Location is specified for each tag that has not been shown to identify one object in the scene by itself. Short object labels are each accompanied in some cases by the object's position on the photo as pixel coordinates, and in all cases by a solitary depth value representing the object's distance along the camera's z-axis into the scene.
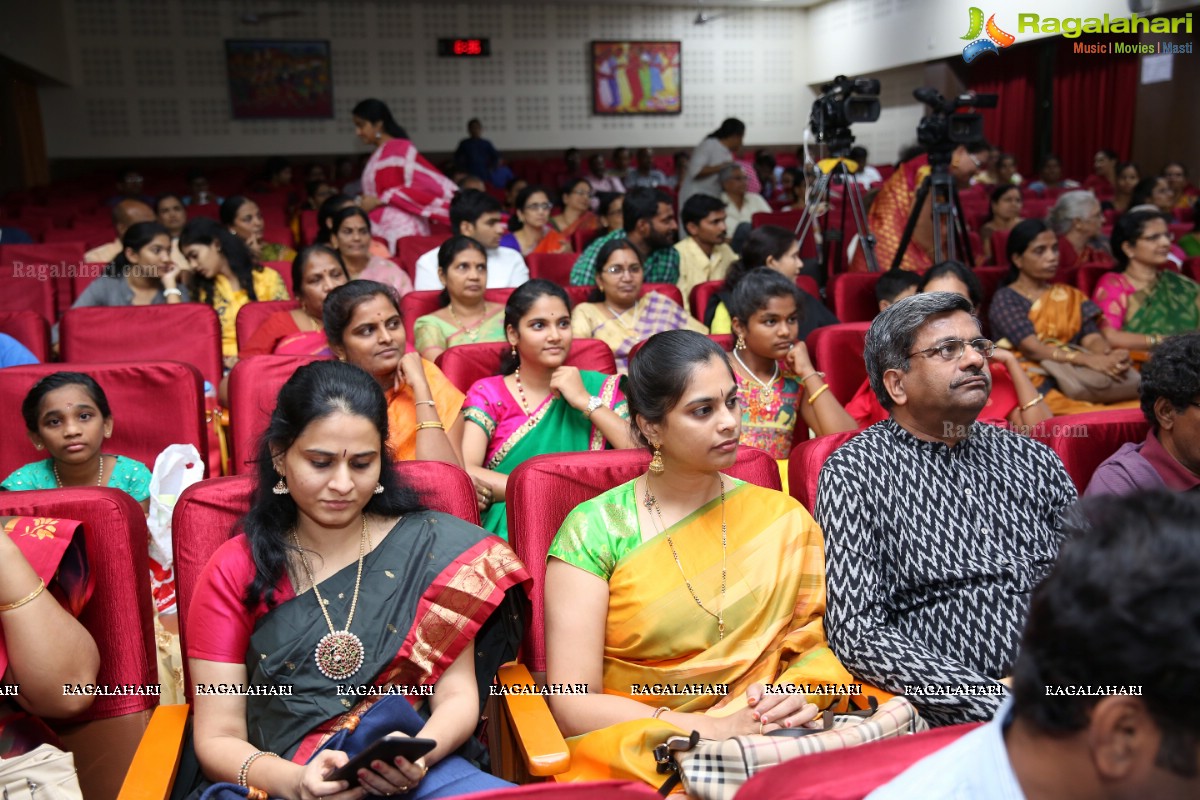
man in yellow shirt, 4.34
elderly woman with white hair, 4.93
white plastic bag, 2.11
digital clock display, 10.91
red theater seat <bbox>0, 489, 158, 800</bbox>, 1.53
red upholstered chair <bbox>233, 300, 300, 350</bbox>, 3.33
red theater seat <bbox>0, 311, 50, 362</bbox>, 3.03
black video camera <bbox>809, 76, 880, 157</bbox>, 4.40
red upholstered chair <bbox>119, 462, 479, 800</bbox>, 1.32
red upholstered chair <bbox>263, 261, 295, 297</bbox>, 4.27
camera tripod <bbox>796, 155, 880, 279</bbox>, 4.43
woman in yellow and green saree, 1.50
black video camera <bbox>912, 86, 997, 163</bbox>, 4.02
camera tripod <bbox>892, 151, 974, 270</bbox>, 4.05
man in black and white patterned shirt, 1.52
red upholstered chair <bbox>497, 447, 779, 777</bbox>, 1.71
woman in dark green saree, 1.39
